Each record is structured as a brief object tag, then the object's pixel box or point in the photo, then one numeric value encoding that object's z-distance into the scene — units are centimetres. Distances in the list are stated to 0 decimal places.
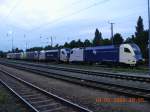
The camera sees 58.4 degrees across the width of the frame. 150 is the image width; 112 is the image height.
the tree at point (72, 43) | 3951
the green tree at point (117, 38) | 3468
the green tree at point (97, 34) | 5112
